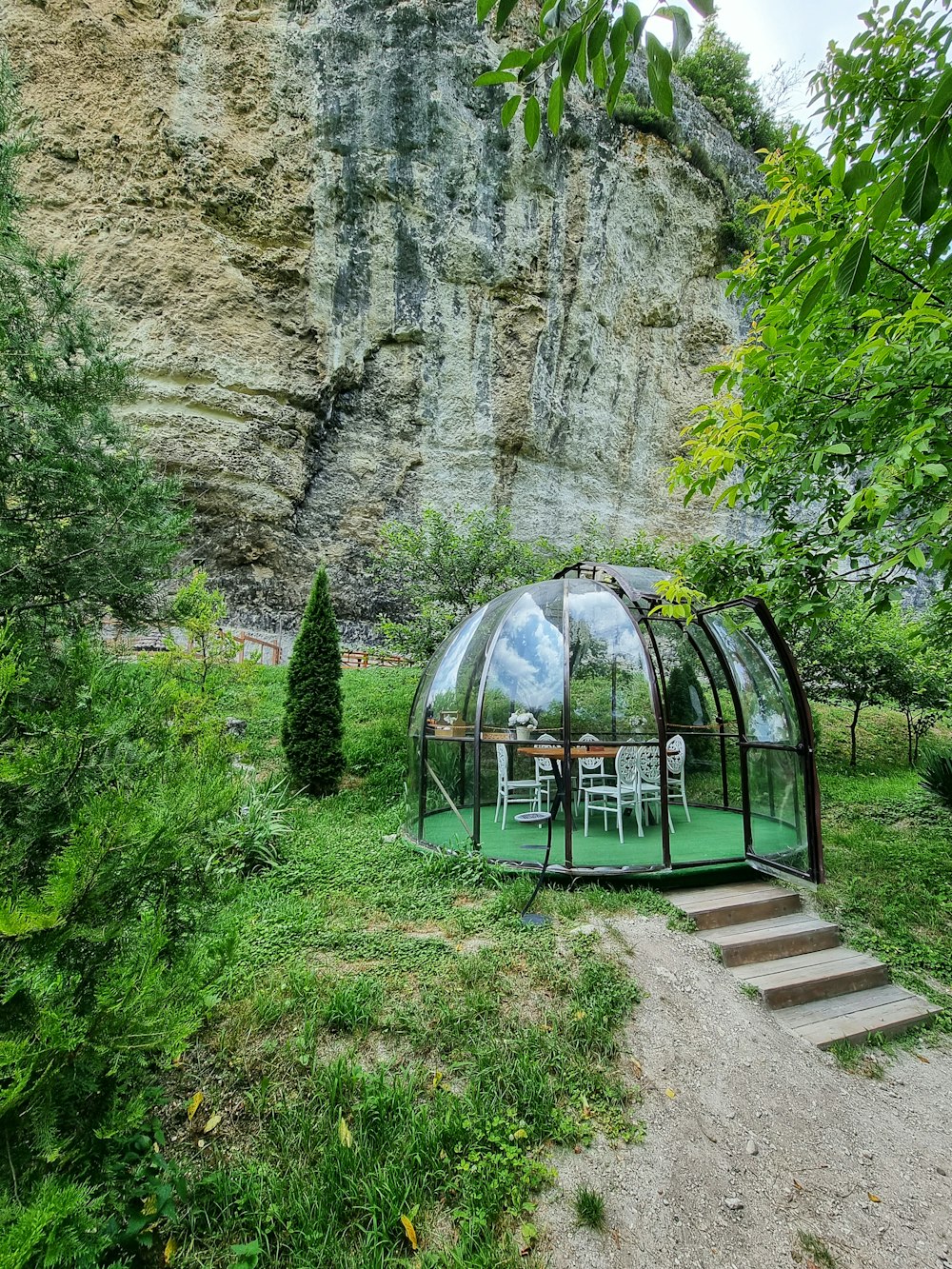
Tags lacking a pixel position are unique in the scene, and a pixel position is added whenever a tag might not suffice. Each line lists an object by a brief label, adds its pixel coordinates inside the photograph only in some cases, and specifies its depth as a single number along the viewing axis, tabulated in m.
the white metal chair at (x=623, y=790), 6.48
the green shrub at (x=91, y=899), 1.56
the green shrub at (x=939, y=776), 7.96
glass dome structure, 5.60
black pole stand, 5.20
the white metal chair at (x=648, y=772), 6.62
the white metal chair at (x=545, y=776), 6.89
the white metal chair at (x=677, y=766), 7.51
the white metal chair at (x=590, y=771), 6.85
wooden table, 5.39
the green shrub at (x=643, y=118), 18.30
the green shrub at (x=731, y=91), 21.58
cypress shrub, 8.80
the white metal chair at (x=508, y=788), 6.94
